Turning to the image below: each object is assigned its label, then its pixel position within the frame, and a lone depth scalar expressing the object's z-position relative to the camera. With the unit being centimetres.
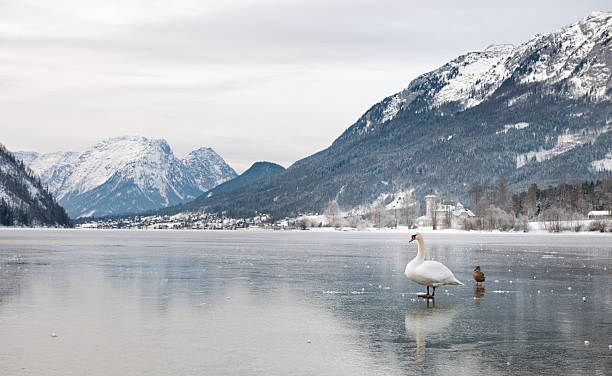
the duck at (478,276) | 2936
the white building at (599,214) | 18026
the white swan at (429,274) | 2439
